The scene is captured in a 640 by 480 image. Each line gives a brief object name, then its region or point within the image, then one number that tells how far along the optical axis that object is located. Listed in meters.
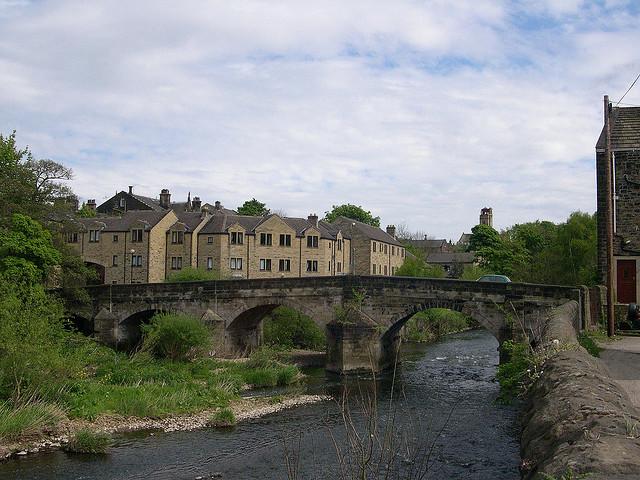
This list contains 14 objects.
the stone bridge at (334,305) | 32.50
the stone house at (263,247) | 57.12
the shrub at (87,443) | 18.52
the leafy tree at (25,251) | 34.06
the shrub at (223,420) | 22.19
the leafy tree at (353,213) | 99.34
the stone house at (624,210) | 25.31
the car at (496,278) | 45.69
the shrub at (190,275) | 46.50
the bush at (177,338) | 34.00
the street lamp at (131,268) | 57.48
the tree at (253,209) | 88.25
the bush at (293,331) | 45.07
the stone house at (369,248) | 71.31
